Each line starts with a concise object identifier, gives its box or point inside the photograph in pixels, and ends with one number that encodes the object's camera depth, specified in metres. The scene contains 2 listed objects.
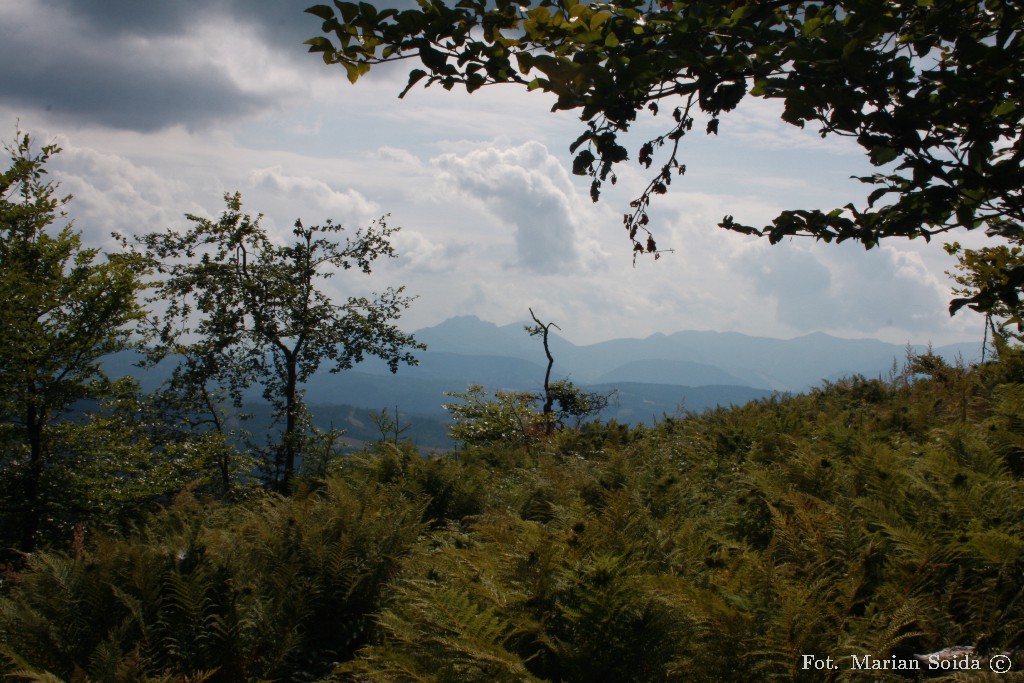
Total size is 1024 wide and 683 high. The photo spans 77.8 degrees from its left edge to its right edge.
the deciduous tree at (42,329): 9.27
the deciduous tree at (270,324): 16.39
